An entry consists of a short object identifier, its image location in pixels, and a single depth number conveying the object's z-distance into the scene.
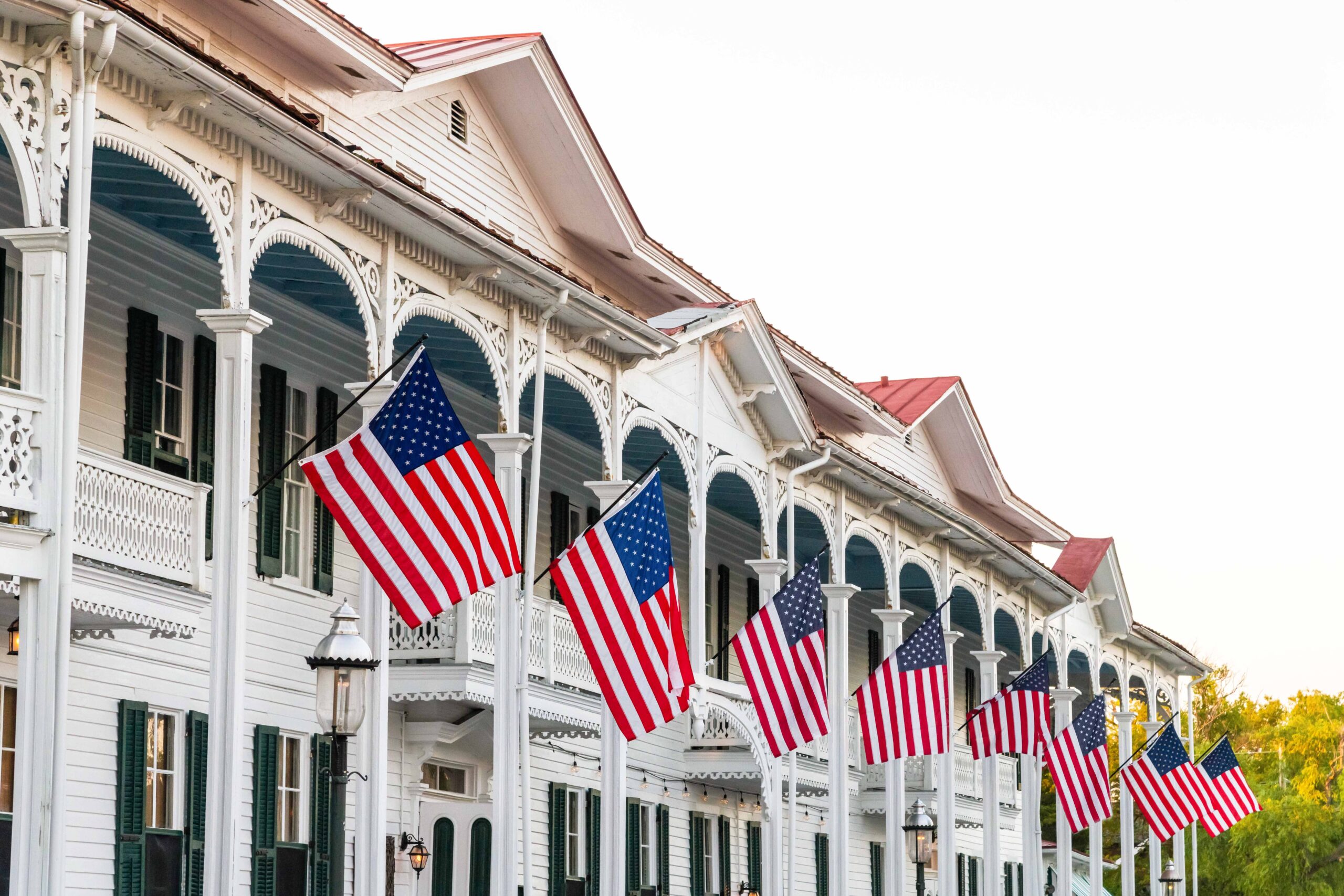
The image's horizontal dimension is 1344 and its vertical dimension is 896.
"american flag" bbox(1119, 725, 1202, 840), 38.41
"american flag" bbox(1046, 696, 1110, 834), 34.47
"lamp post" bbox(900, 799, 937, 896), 29.50
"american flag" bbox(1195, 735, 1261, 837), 39.62
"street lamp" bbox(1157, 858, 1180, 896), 46.28
